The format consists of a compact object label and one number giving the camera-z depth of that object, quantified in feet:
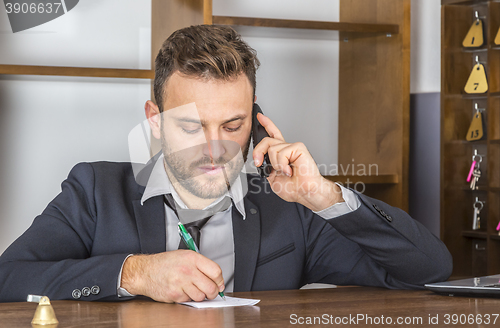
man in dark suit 4.01
